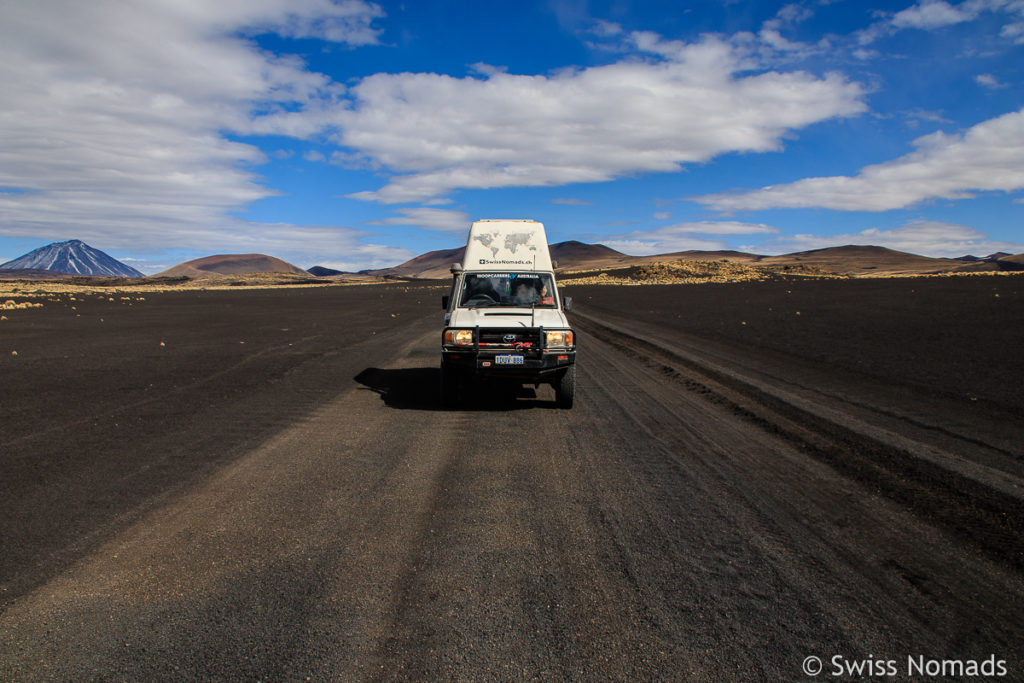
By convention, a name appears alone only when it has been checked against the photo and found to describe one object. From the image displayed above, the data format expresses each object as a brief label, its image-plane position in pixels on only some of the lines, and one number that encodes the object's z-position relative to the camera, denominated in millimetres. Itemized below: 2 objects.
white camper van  8125
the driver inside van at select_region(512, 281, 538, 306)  9469
